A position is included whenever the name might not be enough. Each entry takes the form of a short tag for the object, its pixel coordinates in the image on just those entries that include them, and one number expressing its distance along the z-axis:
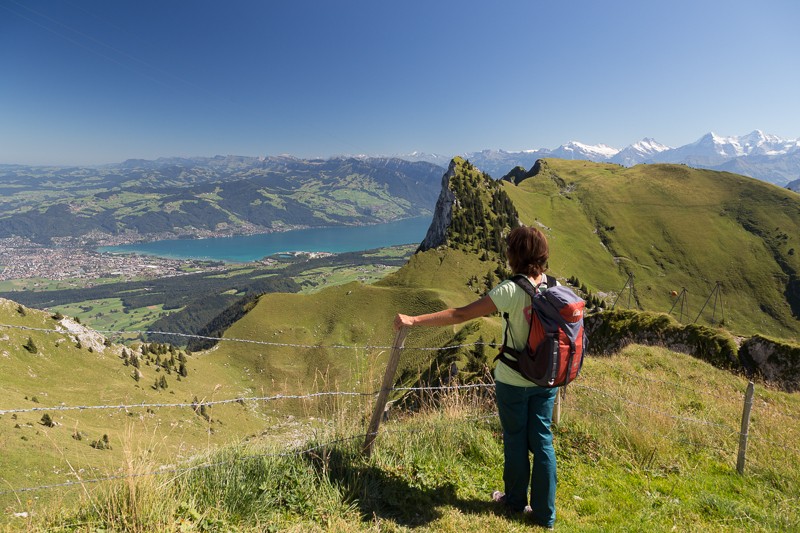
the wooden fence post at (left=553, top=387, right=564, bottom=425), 7.57
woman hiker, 4.70
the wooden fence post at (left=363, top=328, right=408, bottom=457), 5.49
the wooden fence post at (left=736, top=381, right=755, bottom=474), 6.20
